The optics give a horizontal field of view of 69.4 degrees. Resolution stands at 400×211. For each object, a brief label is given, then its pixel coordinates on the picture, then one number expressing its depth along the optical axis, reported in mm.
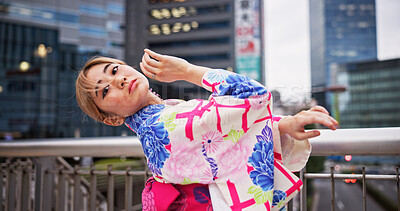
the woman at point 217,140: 620
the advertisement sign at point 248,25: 24198
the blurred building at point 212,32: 28741
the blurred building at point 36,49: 13312
